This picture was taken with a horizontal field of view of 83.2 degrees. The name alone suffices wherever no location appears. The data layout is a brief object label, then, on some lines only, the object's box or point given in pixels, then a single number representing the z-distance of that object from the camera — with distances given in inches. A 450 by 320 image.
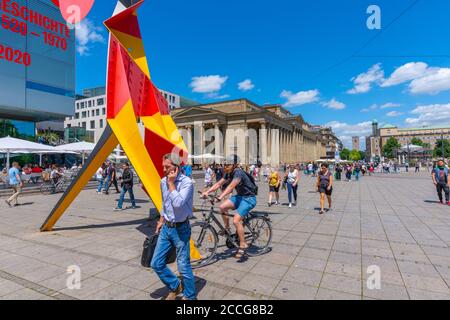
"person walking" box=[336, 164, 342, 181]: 992.0
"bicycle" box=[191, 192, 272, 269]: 179.9
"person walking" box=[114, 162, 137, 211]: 409.7
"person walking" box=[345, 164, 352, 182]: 1015.7
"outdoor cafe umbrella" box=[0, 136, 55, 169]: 581.4
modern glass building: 1296.8
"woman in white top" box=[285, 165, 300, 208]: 431.2
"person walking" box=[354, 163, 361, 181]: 998.8
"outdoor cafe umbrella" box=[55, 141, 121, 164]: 748.6
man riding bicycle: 190.9
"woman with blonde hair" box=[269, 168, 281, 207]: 442.9
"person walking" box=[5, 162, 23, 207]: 430.1
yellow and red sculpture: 227.0
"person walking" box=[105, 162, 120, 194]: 587.1
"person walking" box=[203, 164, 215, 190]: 733.8
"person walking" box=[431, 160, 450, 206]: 428.8
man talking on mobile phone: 122.6
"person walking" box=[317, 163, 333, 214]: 375.2
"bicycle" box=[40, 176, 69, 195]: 618.8
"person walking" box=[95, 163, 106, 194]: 628.5
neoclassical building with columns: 2279.8
